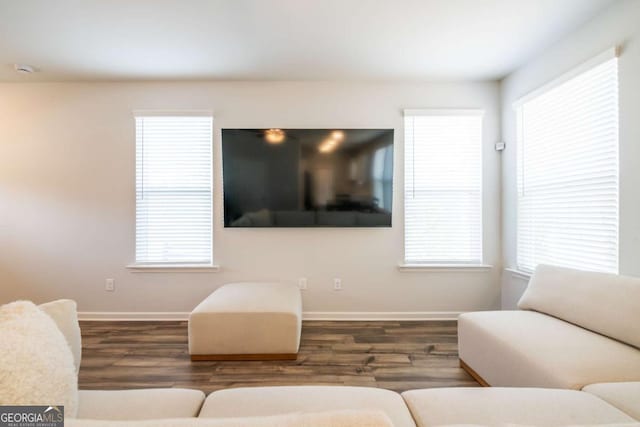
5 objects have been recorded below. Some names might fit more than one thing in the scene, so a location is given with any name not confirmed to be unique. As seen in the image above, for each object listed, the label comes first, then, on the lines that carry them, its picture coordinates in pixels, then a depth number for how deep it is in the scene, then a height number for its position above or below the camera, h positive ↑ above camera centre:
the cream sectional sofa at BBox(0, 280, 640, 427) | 1.00 -0.73
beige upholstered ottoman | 2.21 -0.94
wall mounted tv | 3.01 +0.42
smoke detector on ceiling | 2.73 +1.45
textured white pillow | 0.67 -0.39
